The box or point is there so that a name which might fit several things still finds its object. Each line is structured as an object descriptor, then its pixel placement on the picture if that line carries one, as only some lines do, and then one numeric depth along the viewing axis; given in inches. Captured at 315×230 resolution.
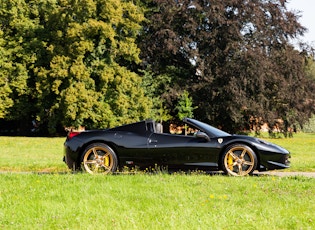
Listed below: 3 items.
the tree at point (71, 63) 1389.0
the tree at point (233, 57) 1465.3
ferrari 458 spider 354.0
